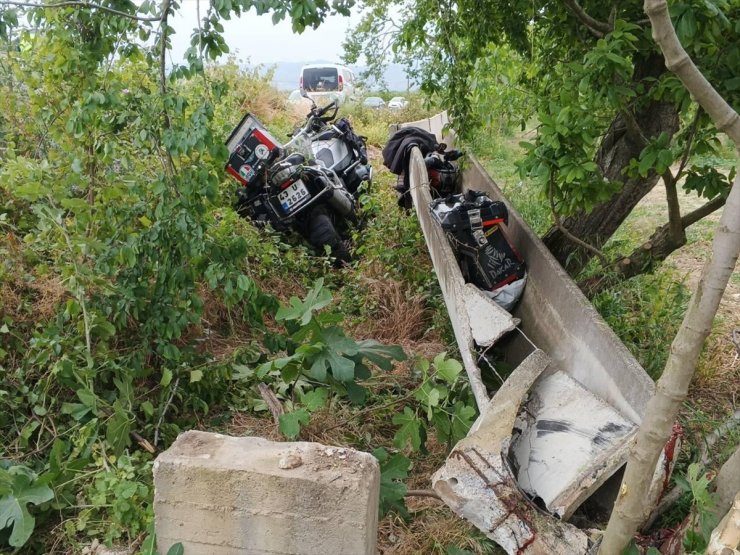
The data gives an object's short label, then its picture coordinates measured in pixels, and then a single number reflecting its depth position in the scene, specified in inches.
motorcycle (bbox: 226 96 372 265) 203.8
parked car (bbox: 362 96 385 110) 475.5
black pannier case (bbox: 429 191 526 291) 151.2
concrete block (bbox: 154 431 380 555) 77.5
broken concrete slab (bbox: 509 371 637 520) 90.1
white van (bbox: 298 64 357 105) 576.9
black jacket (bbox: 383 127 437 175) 241.3
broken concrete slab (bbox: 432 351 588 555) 84.8
